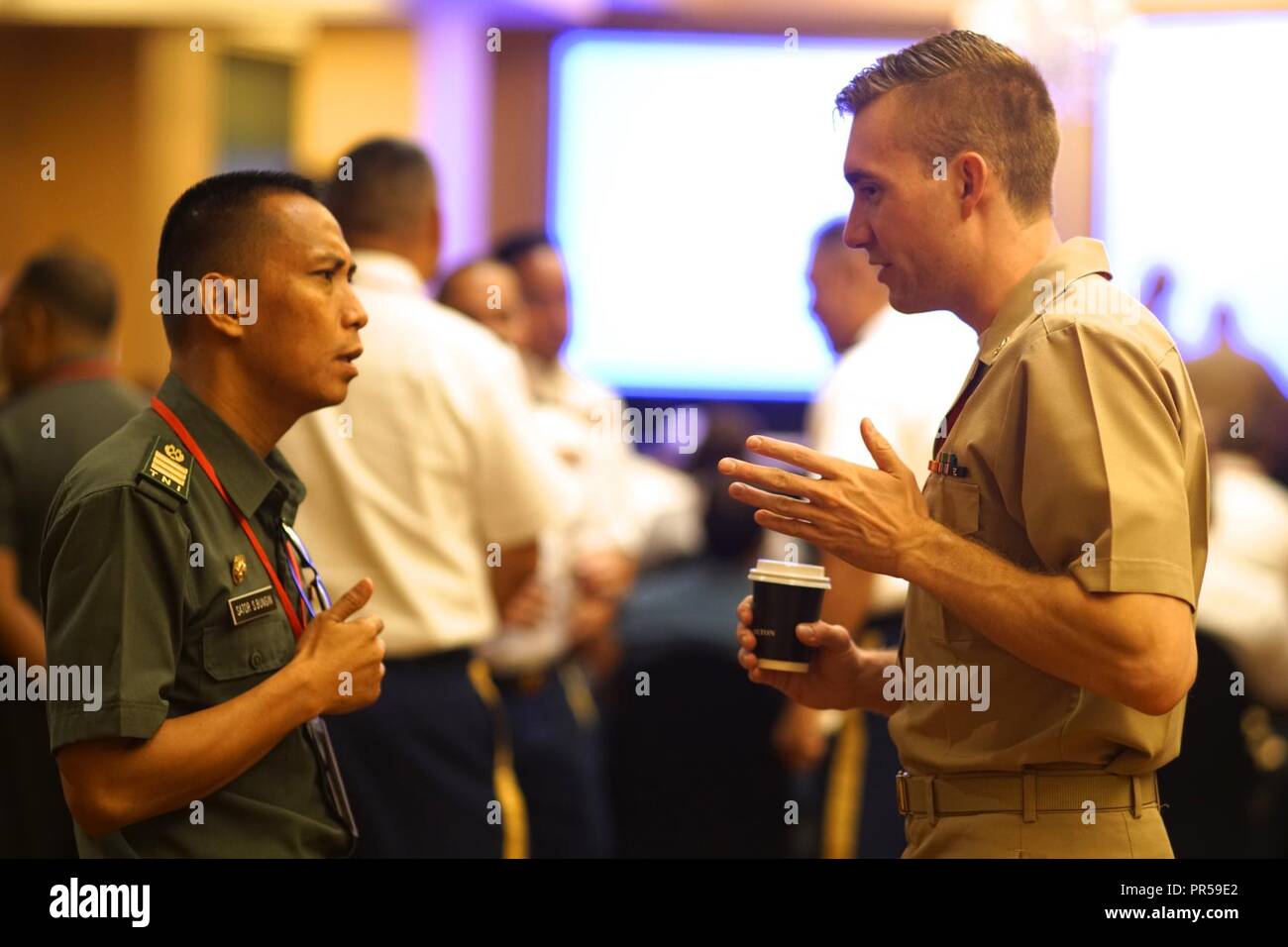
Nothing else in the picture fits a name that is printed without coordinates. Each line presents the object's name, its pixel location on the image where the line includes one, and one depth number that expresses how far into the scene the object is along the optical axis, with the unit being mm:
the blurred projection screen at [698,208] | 6988
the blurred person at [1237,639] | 3400
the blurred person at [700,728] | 3709
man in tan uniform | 1514
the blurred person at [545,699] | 3523
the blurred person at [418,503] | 2666
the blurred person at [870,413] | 3117
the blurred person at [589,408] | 3930
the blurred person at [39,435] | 3100
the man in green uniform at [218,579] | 1534
